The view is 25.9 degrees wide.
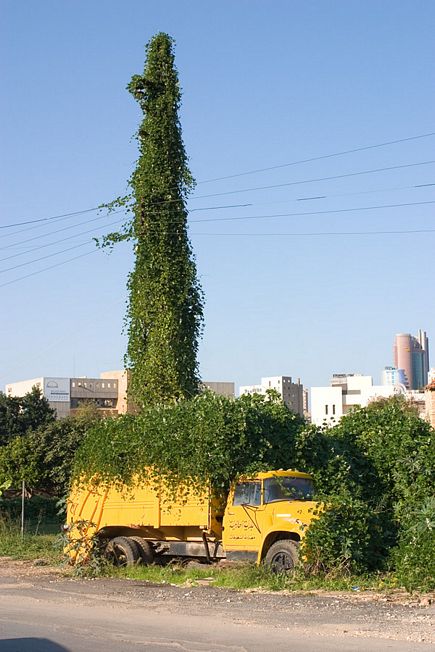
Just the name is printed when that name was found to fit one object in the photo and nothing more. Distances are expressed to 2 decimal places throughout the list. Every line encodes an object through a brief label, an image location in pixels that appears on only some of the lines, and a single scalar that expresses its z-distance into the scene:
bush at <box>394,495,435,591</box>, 16.41
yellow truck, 18.44
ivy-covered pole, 28.86
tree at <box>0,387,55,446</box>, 77.00
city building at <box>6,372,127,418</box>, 160.25
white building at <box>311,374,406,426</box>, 170.75
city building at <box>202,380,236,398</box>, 159.88
